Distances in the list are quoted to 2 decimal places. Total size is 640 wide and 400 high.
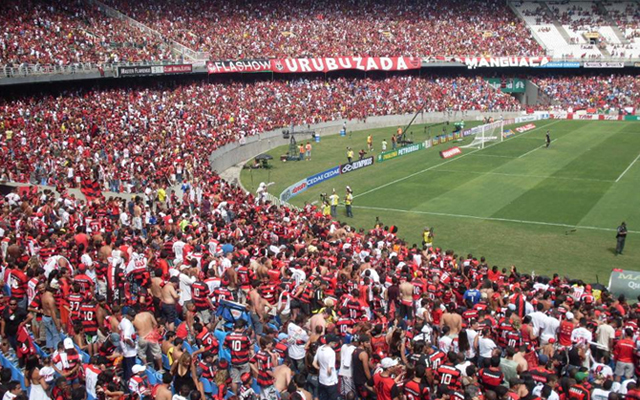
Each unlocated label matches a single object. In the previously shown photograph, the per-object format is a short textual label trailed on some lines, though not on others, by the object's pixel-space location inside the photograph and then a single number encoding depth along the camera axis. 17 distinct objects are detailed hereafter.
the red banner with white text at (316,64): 57.84
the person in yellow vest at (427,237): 24.17
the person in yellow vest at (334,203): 30.67
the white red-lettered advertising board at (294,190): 34.00
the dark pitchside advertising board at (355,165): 41.25
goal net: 51.23
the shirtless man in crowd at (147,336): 11.68
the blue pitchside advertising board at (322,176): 37.41
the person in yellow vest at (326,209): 29.95
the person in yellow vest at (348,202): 30.48
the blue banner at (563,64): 71.62
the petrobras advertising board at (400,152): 45.69
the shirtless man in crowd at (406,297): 14.27
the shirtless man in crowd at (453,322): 12.12
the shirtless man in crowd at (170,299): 13.28
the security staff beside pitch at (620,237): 24.41
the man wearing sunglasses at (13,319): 12.52
